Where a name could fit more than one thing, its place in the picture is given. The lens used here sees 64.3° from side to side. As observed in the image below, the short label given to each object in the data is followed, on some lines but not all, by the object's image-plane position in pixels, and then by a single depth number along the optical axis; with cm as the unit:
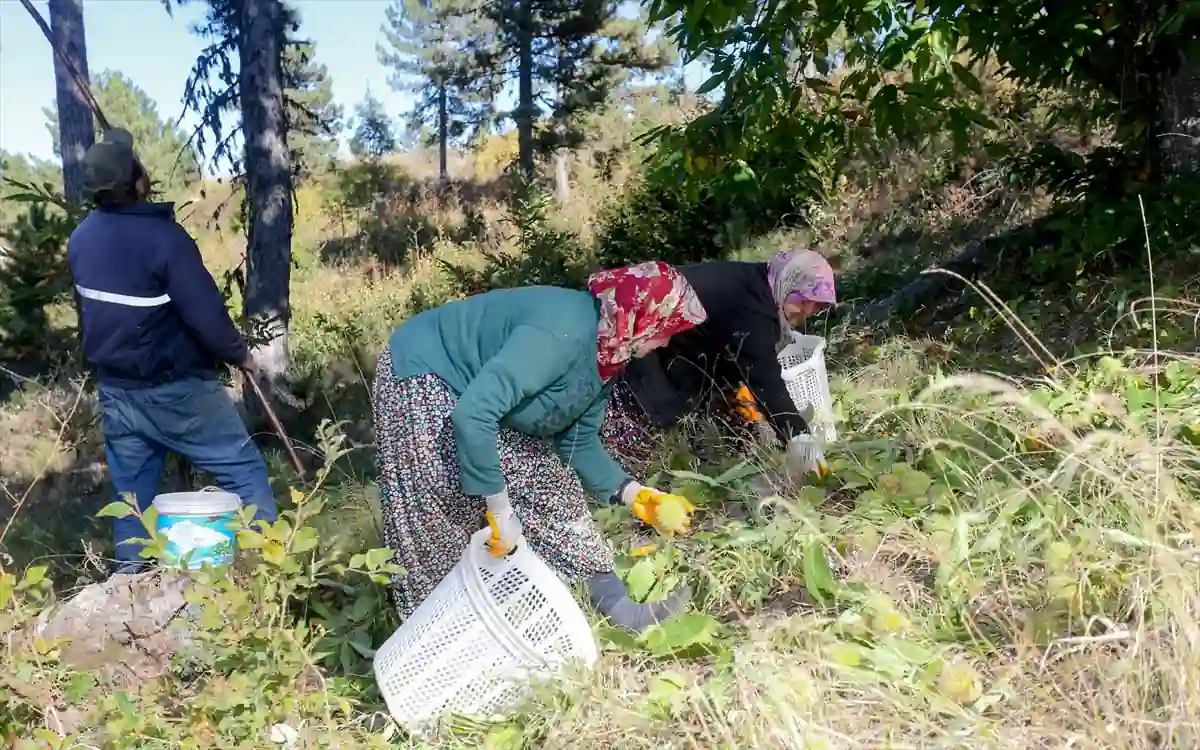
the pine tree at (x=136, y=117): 3881
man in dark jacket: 328
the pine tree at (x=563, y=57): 1802
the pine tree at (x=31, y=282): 718
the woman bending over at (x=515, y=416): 232
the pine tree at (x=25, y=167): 3617
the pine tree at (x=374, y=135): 4288
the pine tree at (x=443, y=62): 2280
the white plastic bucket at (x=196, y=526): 309
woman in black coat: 340
